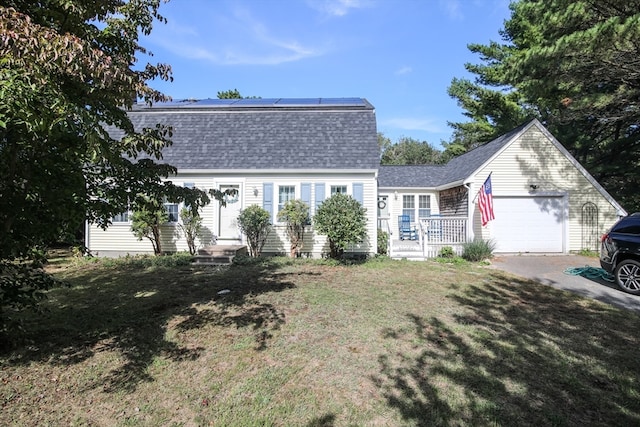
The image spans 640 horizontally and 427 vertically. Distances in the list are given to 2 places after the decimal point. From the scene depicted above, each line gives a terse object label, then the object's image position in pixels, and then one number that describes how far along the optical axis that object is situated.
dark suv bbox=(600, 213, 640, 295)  7.22
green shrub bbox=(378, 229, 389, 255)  12.90
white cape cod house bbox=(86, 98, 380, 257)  12.05
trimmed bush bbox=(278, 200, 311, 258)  11.45
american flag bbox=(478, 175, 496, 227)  12.00
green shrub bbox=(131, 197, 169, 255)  11.43
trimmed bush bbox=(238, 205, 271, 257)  11.45
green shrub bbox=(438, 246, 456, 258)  12.23
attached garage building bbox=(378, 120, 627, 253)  12.74
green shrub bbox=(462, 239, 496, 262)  11.48
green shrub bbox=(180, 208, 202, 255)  11.97
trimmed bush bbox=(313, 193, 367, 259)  10.21
